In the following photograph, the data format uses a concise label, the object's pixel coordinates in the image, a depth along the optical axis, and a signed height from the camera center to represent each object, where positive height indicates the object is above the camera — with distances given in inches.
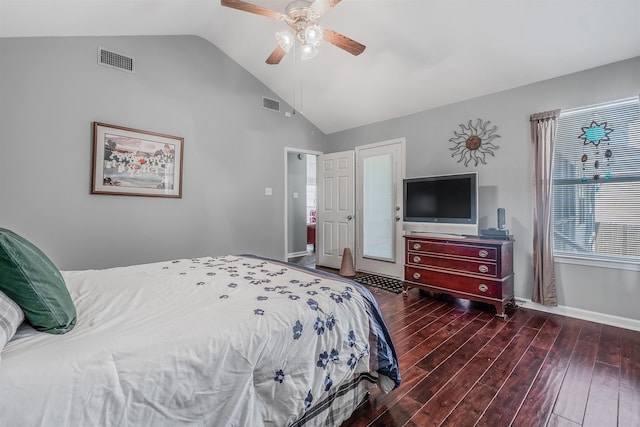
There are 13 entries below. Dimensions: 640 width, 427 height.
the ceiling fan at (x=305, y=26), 84.4 +61.2
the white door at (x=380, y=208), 169.3 +6.1
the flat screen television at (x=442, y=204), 128.8 +6.6
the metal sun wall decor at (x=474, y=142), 136.4 +37.2
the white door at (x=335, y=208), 191.9 +6.8
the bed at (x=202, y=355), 31.9 -18.7
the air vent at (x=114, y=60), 117.8 +65.9
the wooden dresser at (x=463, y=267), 115.6 -21.9
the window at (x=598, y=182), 106.3 +14.1
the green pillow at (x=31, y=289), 38.5 -10.0
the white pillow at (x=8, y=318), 34.2 -12.9
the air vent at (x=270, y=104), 172.4 +69.0
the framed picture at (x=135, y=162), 118.7 +24.3
